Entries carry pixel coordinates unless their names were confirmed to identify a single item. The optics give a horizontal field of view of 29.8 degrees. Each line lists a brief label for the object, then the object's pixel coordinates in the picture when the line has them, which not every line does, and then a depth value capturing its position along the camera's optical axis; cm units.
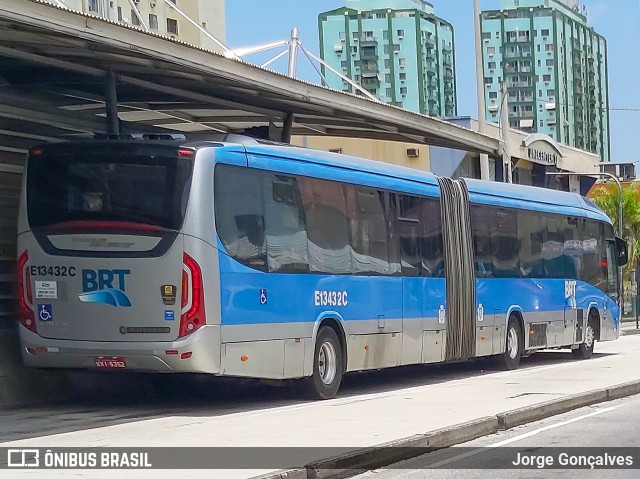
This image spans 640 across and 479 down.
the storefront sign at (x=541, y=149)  5297
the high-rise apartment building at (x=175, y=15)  7031
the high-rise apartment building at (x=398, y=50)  12481
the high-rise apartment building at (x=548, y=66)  13250
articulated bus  1413
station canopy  1387
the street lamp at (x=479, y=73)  3560
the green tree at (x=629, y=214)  6200
